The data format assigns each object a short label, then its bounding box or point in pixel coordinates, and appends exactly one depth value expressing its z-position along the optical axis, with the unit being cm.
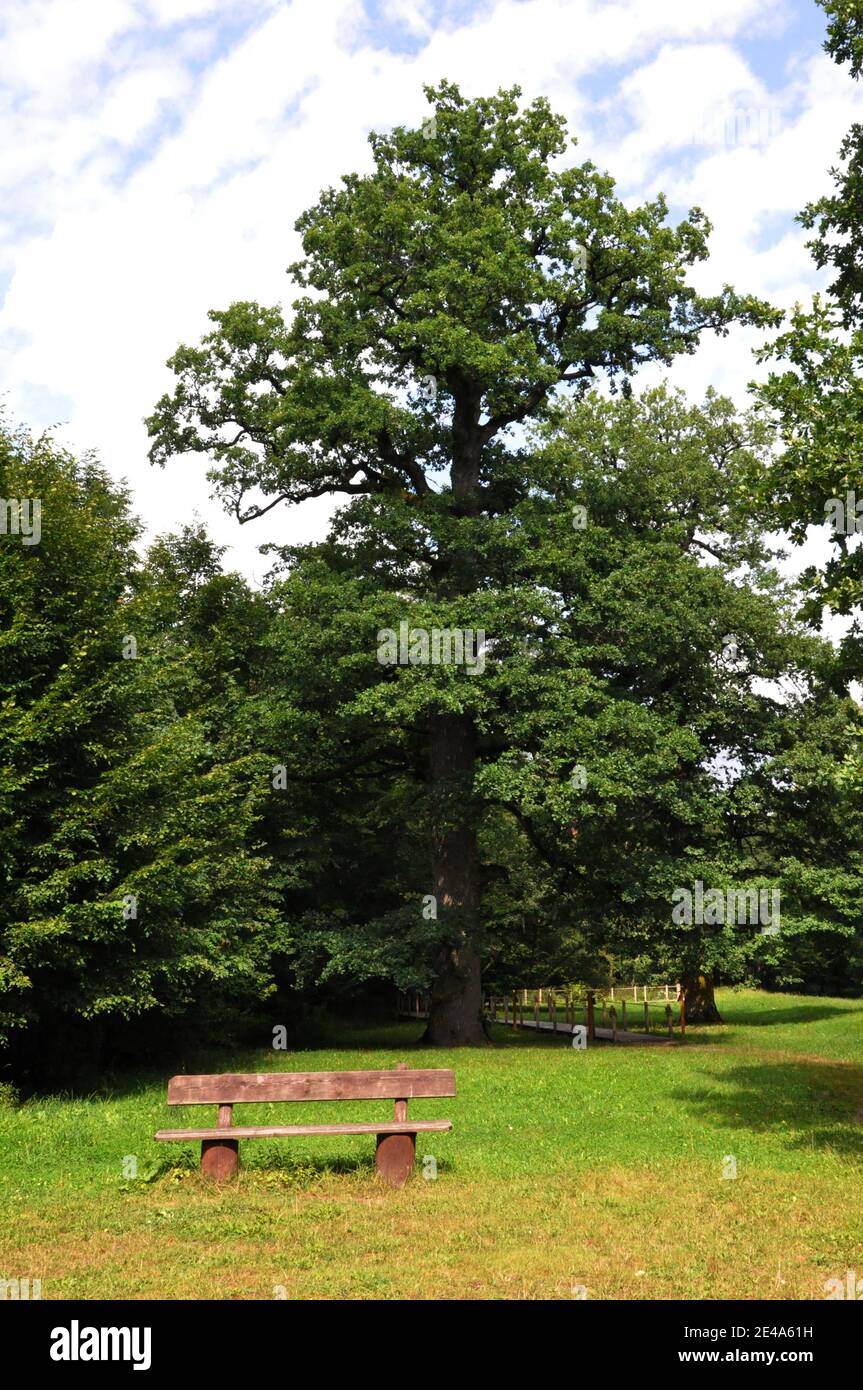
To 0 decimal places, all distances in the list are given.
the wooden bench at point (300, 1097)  1144
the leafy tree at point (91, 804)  1748
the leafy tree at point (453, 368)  2584
